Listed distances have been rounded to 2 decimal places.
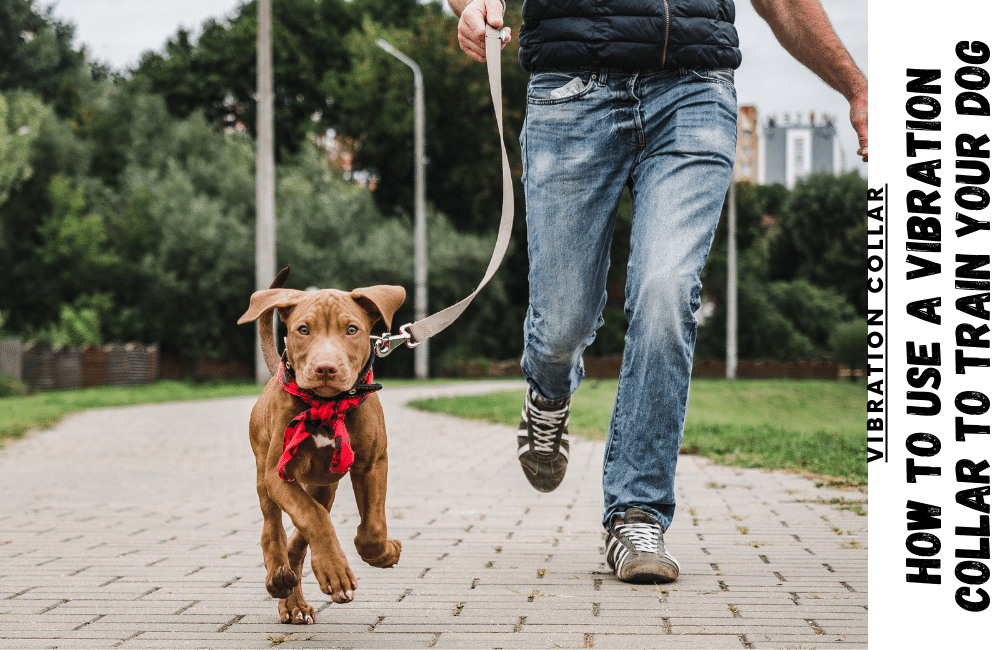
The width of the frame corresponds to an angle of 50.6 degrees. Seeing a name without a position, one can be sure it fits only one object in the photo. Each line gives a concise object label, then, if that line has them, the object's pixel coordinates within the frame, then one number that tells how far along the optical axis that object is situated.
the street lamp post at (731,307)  37.38
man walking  3.79
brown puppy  2.94
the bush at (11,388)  24.81
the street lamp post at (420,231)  30.44
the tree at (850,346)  38.72
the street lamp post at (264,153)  18.55
